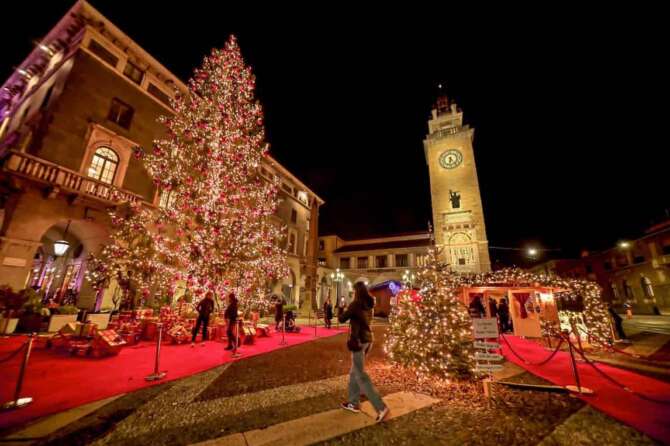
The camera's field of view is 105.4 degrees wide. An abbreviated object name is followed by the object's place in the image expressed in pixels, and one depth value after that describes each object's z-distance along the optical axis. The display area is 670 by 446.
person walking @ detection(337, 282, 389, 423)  3.69
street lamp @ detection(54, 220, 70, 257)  9.35
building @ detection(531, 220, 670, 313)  24.39
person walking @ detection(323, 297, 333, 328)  16.41
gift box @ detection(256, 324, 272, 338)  11.66
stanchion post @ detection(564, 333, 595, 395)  4.84
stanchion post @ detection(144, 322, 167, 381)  5.23
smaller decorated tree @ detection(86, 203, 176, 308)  10.85
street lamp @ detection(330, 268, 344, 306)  34.52
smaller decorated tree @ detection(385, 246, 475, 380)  5.29
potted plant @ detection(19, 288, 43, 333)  8.93
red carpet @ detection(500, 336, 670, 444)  3.73
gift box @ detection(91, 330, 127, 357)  6.70
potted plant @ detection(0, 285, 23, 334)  8.02
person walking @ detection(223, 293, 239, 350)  8.31
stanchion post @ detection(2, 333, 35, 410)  3.69
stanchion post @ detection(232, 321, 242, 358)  7.56
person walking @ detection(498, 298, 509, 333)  14.76
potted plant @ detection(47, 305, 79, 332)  9.39
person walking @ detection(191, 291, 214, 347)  8.95
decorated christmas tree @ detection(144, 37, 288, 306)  11.12
